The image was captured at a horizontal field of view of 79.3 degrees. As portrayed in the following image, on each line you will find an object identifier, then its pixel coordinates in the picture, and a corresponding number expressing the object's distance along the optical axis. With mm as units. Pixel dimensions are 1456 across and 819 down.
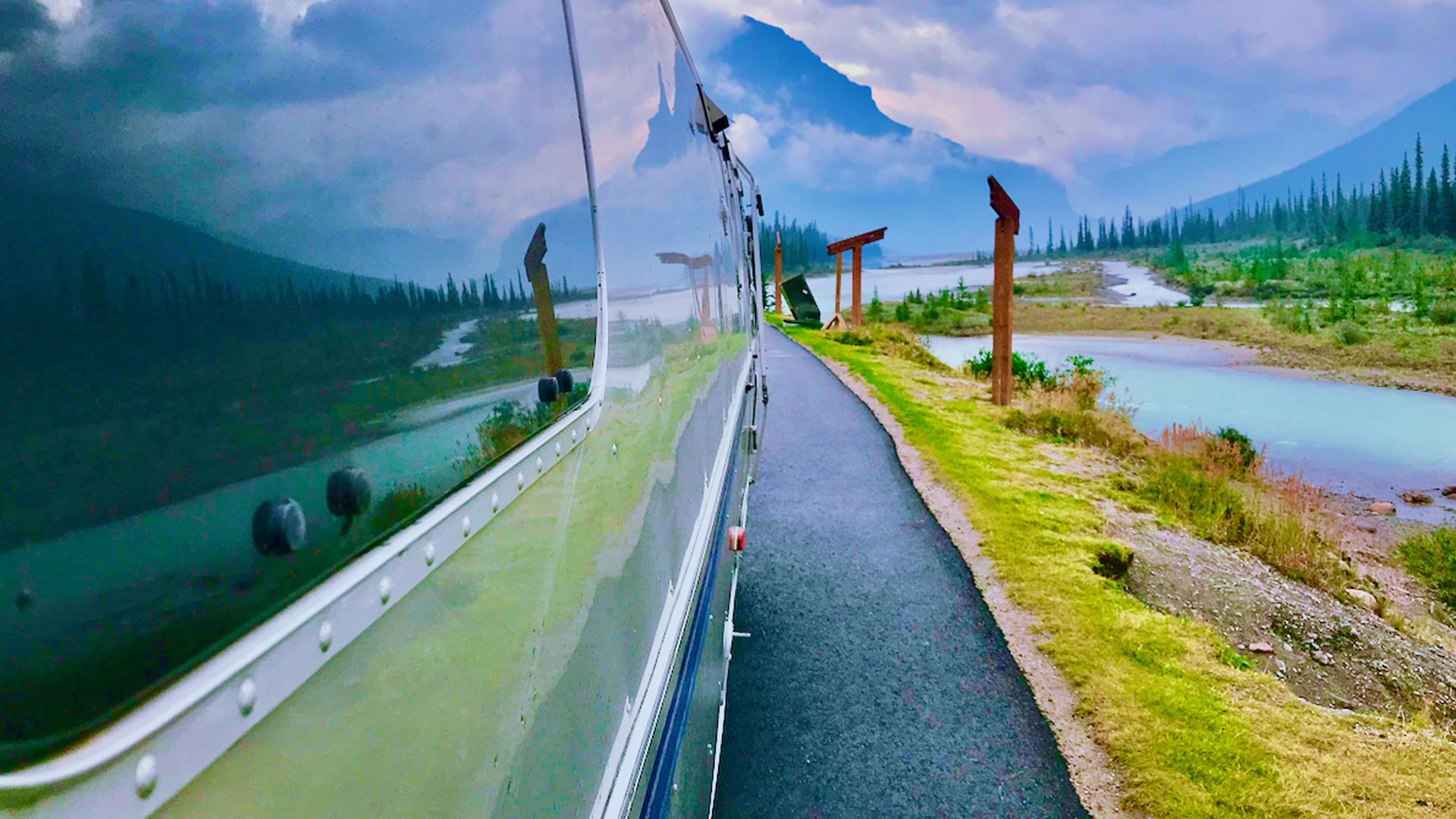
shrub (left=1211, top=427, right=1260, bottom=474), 9984
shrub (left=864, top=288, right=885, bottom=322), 37344
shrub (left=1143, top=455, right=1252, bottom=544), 7039
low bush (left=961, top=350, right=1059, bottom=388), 14312
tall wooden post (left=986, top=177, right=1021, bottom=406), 11070
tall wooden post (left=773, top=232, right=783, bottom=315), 32500
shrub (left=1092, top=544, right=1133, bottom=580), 5879
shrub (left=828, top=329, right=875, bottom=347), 21531
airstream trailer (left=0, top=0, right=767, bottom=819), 593
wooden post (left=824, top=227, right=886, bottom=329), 22938
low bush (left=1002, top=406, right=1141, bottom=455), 10008
